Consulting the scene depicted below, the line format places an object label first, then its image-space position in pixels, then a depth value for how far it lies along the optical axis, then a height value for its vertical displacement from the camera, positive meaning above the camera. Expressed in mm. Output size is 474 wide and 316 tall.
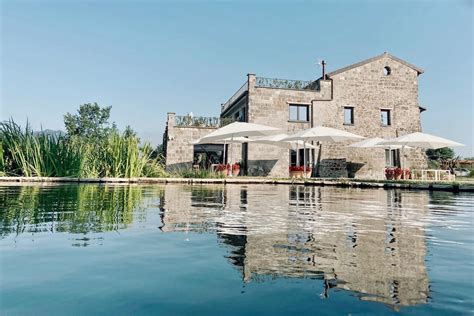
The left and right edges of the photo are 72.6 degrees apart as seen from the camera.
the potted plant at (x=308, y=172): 16828 +195
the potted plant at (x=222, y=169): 16263 +296
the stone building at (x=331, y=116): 19406 +3808
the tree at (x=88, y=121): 40094 +6914
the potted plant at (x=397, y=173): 17297 +189
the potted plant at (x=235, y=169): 17656 +300
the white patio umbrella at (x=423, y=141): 15242 +1689
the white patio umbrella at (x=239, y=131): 14344 +1970
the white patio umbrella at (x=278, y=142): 16844 +1845
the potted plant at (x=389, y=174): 17906 +138
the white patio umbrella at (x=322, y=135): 15016 +1905
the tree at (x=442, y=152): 34888 +2725
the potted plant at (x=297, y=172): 16953 +189
